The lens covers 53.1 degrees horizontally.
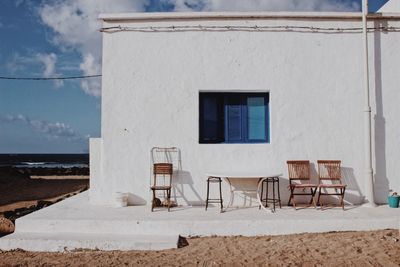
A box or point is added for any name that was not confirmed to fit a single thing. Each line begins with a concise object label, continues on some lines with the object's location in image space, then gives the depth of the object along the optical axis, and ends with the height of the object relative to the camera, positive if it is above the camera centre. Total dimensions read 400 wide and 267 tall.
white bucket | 7.81 -1.03
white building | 8.09 +1.15
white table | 7.12 -0.51
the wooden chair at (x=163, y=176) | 7.47 -0.61
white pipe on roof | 7.80 +0.23
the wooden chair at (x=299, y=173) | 7.87 -0.53
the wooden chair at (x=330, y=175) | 7.93 -0.58
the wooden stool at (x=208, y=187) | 7.79 -0.78
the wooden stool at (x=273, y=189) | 7.80 -0.86
